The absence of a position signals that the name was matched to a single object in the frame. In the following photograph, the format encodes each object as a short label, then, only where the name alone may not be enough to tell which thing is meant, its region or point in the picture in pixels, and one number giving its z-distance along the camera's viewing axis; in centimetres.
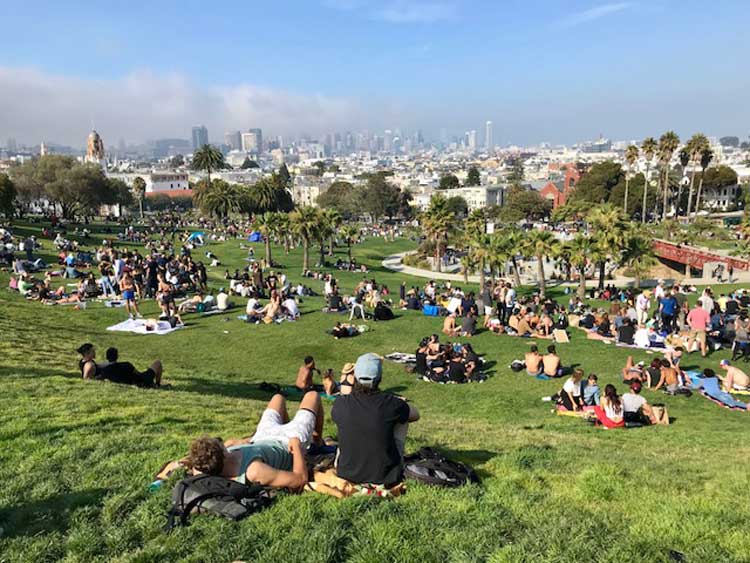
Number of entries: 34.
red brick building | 13588
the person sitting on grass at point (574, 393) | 1205
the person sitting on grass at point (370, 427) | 533
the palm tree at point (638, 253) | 3459
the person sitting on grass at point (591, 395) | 1209
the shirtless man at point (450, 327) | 1956
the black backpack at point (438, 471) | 575
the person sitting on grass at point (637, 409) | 1105
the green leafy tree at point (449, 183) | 17762
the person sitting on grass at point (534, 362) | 1465
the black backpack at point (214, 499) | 506
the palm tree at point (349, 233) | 5397
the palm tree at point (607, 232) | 3366
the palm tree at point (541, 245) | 3425
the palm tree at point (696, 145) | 7506
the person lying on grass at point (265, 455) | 535
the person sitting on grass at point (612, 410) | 1059
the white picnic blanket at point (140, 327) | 1875
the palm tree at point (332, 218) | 4759
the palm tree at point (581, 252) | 3225
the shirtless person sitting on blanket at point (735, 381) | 1301
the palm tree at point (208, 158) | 9331
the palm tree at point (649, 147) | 6856
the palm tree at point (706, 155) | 8012
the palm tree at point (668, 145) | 6881
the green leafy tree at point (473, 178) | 18450
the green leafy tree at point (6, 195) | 4956
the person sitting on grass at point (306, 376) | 1277
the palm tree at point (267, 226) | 4266
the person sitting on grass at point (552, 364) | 1445
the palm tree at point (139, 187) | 10348
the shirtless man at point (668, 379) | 1314
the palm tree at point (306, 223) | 4381
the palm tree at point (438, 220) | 5097
